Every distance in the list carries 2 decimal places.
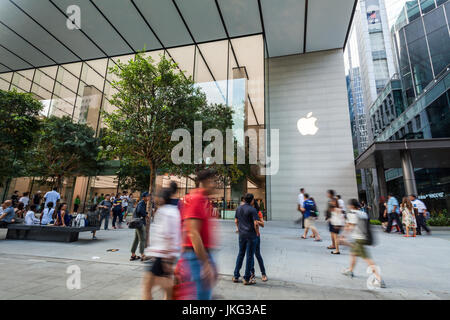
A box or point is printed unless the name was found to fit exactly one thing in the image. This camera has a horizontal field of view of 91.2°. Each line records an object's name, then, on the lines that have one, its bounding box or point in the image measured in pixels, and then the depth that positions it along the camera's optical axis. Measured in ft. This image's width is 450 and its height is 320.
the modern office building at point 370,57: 151.53
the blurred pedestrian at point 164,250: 7.80
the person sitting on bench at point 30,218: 28.08
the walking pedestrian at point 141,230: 18.49
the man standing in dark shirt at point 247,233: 13.87
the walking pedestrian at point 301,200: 32.73
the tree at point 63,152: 53.57
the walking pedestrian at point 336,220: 21.54
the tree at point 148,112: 23.58
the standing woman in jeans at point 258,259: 14.00
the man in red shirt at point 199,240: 6.72
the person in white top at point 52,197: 32.42
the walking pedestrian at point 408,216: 33.53
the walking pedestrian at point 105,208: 36.60
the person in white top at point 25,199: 39.10
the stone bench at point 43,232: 25.81
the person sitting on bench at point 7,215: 27.31
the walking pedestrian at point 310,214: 27.84
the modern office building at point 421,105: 46.73
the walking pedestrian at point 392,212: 36.60
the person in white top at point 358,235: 13.46
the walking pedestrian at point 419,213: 35.55
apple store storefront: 46.01
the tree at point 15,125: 27.99
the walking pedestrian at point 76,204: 56.75
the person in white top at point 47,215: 28.14
